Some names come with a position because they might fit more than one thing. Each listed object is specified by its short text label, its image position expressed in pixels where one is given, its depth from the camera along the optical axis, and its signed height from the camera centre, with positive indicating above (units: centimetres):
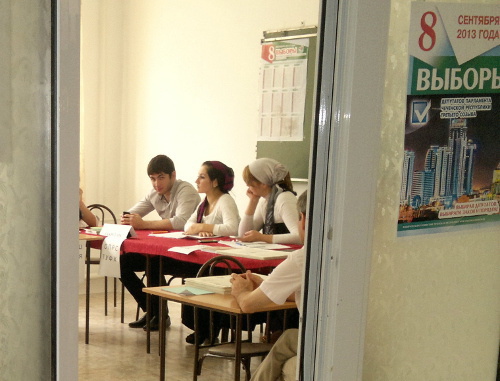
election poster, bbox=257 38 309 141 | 525 +25
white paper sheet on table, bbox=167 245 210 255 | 397 -79
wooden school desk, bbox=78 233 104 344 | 443 -94
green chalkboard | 516 -18
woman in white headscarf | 446 -56
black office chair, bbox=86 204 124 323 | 523 -116
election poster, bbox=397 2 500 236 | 182 +3
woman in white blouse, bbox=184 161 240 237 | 485 -59
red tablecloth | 373 -81
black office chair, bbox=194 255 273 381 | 307 -105
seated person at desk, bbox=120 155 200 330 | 495 -76
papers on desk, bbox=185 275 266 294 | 307 -78
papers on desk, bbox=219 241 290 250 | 416 -79
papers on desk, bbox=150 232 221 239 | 454 -82
